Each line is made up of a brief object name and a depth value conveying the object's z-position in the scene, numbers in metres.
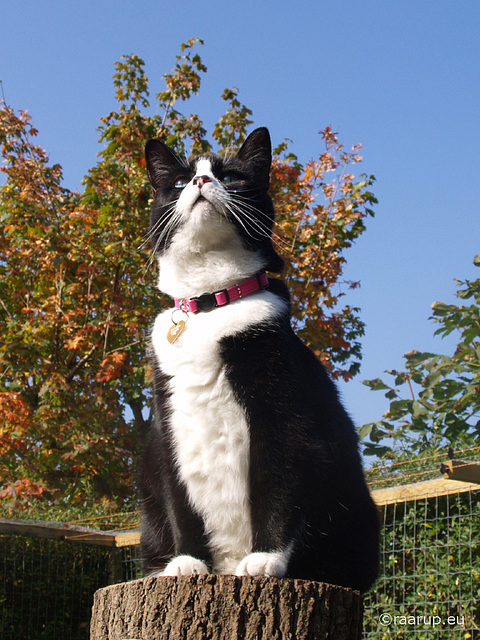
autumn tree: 2.42
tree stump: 1.23
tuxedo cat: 1.30
